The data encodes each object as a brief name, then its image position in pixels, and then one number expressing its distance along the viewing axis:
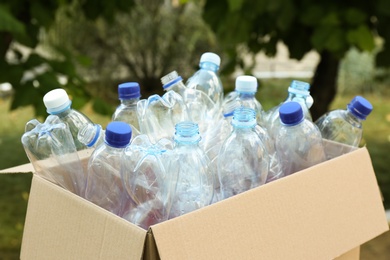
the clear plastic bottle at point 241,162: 1.18
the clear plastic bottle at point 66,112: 1.17
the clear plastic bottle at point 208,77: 1.37
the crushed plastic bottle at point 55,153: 1.18
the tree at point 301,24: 2.06
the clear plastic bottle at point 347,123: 1.30
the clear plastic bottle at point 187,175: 1.12
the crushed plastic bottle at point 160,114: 1.26
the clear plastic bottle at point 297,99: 1.31
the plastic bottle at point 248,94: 1.30
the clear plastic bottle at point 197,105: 1.33
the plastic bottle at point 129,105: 1.25
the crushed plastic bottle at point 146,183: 1.11
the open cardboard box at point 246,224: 1.04
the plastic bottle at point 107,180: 1.14
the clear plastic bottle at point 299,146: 1.26
